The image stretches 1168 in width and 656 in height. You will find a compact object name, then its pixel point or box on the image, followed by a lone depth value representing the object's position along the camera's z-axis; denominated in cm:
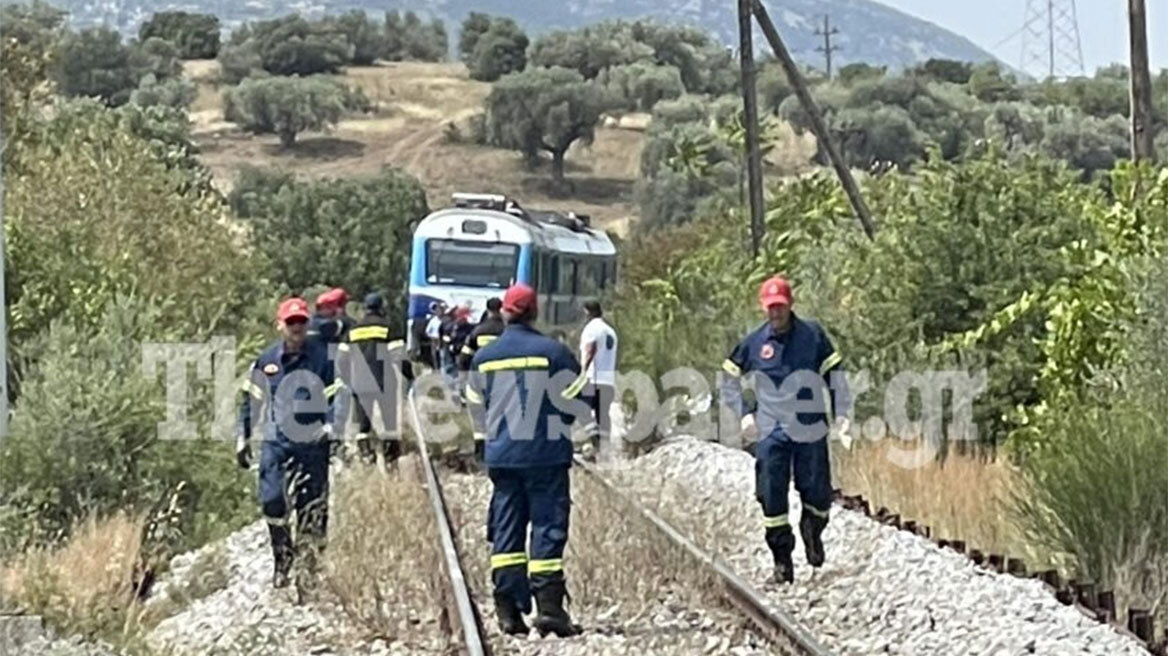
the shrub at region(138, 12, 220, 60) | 17838
